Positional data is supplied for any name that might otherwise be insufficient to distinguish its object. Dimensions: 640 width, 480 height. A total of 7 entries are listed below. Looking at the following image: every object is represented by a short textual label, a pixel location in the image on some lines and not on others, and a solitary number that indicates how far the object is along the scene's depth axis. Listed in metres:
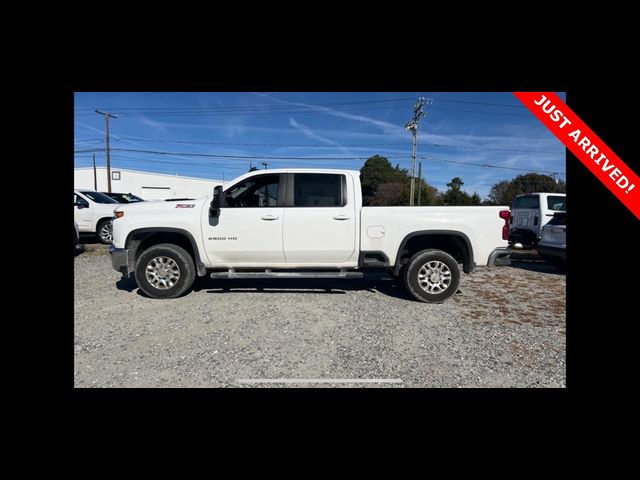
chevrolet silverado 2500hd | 3.93
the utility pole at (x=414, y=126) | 25.55
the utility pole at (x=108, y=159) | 23.58
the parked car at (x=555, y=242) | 5.53
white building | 37.81
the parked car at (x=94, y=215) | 7.72
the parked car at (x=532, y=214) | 7.27
